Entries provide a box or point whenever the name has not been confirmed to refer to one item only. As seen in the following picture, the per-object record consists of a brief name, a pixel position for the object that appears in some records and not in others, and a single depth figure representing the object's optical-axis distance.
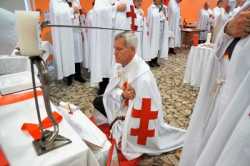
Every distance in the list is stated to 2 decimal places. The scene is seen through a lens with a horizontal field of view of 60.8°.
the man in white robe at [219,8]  7.15
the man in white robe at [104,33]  3.21
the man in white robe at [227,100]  0.71
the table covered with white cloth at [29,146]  0.74
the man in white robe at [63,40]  3.24
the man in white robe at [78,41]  3.61
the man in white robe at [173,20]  6.11
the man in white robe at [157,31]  4.81
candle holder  0.71
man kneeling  1.72
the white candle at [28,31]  0.61
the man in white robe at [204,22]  7.45
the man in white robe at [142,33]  4.05
